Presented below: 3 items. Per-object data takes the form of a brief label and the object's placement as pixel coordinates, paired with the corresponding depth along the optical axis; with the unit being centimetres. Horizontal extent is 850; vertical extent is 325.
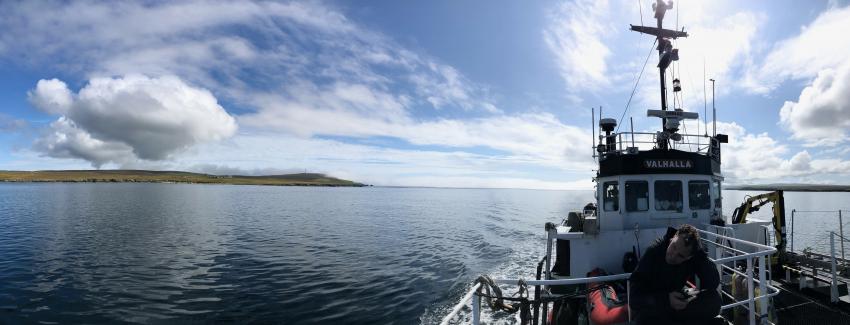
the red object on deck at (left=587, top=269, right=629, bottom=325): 728
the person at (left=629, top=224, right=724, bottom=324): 493
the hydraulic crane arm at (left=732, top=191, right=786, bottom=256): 1398
